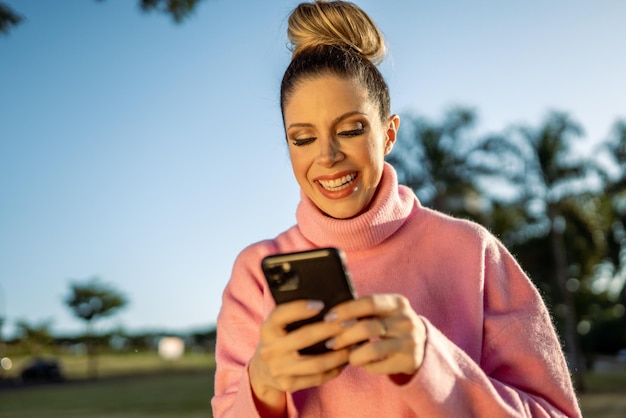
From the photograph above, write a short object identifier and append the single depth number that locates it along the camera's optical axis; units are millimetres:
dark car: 40812
